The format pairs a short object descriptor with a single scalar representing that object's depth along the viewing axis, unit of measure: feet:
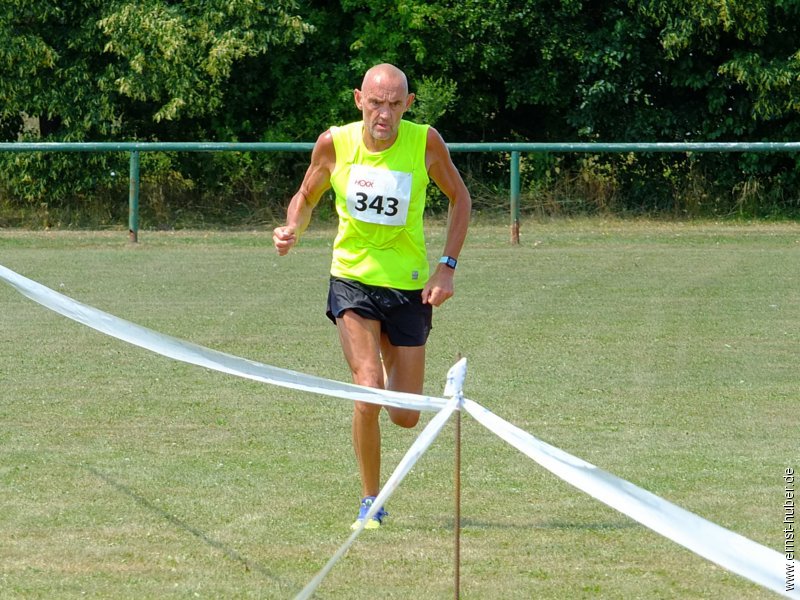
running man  40.11
